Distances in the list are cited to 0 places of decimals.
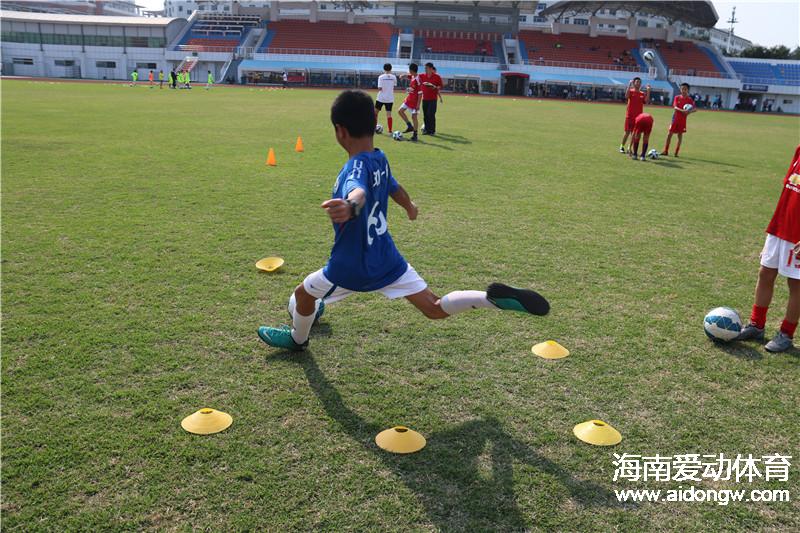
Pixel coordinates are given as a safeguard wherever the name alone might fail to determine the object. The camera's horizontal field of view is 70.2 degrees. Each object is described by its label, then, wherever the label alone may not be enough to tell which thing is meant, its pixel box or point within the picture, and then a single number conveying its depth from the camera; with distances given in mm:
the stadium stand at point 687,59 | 62719
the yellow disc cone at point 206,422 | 3316
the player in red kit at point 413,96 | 16812
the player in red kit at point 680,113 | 15758
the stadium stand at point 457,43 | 63250
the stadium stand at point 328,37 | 62625
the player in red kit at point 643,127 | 14617
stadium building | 58438
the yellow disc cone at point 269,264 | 5867
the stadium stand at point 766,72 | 65688
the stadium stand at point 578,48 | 63469
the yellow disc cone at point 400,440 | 3238
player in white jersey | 17922
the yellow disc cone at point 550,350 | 4395
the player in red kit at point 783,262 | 4574
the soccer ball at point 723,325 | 4695
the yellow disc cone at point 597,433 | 3373
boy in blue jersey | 3449
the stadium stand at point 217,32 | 63056
